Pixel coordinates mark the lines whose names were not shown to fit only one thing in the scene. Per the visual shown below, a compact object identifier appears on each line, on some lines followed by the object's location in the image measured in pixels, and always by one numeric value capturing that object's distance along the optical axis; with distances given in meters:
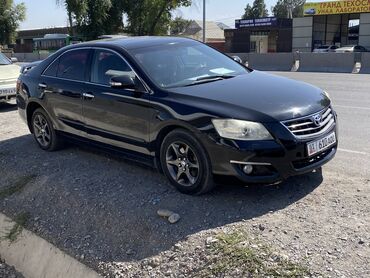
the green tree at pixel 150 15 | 44.28
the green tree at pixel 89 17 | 43.25
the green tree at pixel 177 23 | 48.30
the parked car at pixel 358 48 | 39.99
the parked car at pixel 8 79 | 11.20
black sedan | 4.27
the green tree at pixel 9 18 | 62.78
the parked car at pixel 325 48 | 43.76
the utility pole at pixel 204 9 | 38.22
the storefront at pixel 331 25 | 46.66
